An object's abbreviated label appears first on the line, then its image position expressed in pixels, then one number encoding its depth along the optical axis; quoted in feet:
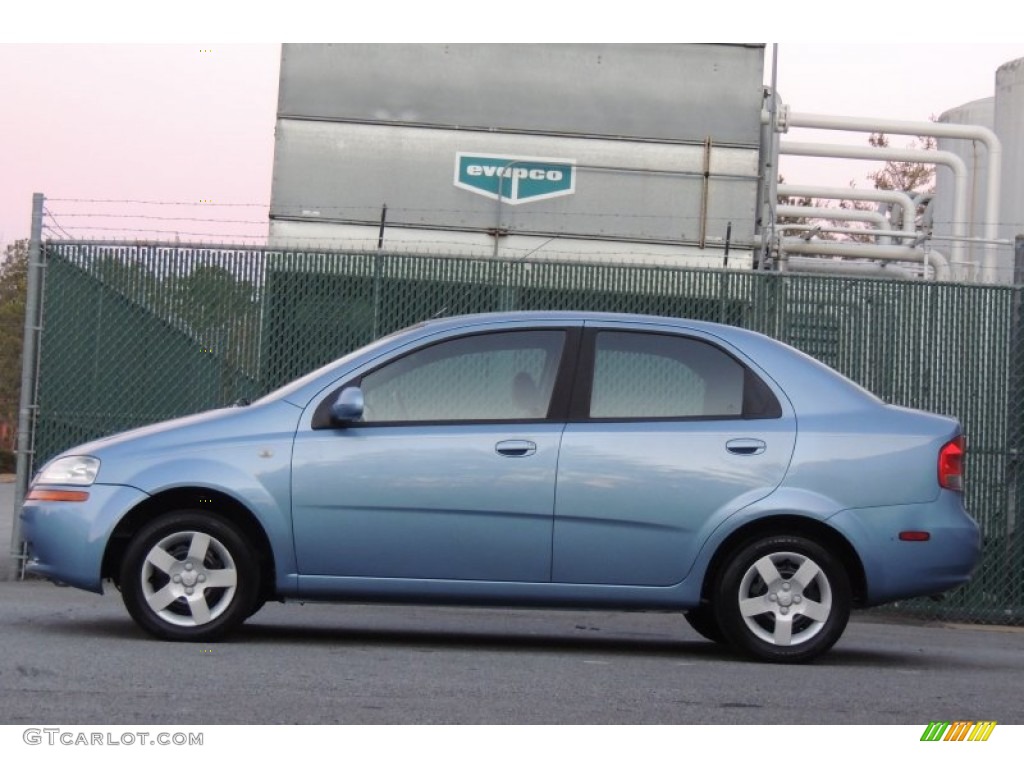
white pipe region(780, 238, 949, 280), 69.97
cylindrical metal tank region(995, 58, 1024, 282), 74.59
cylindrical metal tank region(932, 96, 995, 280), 72.02
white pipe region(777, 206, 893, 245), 76.13
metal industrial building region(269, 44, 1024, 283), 48.57
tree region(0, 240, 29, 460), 149.59
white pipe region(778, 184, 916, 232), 78.95
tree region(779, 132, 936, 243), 171.73
